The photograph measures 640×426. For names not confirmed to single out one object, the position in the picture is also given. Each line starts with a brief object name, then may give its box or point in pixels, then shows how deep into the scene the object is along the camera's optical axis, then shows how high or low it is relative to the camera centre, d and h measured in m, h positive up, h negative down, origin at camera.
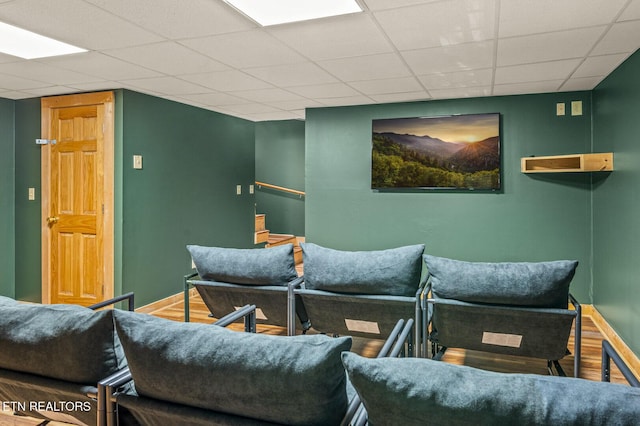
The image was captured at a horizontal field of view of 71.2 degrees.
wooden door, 4.42 +0.11
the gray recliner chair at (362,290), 2.46 -0.46
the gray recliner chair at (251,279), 2.69 -0.43
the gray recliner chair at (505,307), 2.18 -0.50
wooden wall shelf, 3.81 +0.43
